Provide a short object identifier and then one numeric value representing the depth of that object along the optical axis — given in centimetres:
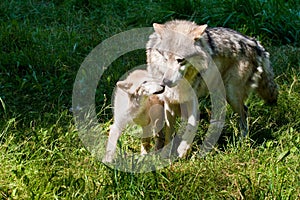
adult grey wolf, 900
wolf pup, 890
